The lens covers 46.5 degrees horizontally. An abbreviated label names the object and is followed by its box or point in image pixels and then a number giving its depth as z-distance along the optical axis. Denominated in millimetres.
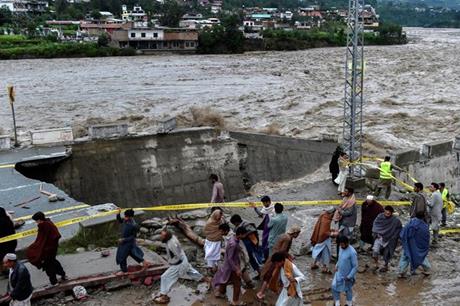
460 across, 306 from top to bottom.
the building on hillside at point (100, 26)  92988
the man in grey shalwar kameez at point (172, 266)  8164
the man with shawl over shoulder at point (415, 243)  9320
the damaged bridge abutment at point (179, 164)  17547
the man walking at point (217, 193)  11766
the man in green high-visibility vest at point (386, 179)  14615
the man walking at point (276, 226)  9250
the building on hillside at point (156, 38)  82438
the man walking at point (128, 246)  8727
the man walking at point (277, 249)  7852
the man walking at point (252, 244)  8516
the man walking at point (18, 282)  7310
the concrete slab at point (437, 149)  17719
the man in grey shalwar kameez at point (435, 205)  11094
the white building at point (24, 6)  136475
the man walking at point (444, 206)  12938
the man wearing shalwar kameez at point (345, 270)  7824
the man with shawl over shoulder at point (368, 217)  9945
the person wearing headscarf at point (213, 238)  8945
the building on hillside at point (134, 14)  129375
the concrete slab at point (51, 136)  17875
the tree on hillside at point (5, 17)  108500
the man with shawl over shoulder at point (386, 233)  9539
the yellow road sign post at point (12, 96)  17797
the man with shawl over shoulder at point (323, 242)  9461
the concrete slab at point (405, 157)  16984
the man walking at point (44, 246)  8273
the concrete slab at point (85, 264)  8905
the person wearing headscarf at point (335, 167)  15422
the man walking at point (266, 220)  9469
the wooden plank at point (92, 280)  8531
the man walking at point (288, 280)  7285
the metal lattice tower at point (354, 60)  14164
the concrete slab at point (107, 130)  18109
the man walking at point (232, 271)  8195
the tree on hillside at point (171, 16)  116525
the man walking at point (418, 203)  10164
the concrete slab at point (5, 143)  17406
